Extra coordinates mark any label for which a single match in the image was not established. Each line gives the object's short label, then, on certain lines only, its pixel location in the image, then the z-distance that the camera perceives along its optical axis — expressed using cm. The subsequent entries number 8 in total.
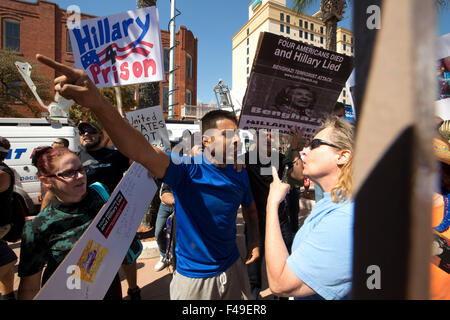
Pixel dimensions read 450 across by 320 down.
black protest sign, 229
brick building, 1955
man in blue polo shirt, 172
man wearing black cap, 312
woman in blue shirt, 98
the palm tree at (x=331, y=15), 666
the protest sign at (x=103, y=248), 124
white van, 592
